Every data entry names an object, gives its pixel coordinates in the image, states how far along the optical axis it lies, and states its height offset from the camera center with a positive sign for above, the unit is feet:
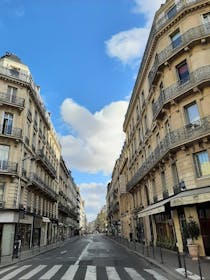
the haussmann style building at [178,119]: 52.13 +27.23
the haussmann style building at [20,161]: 75.46 +27.85
